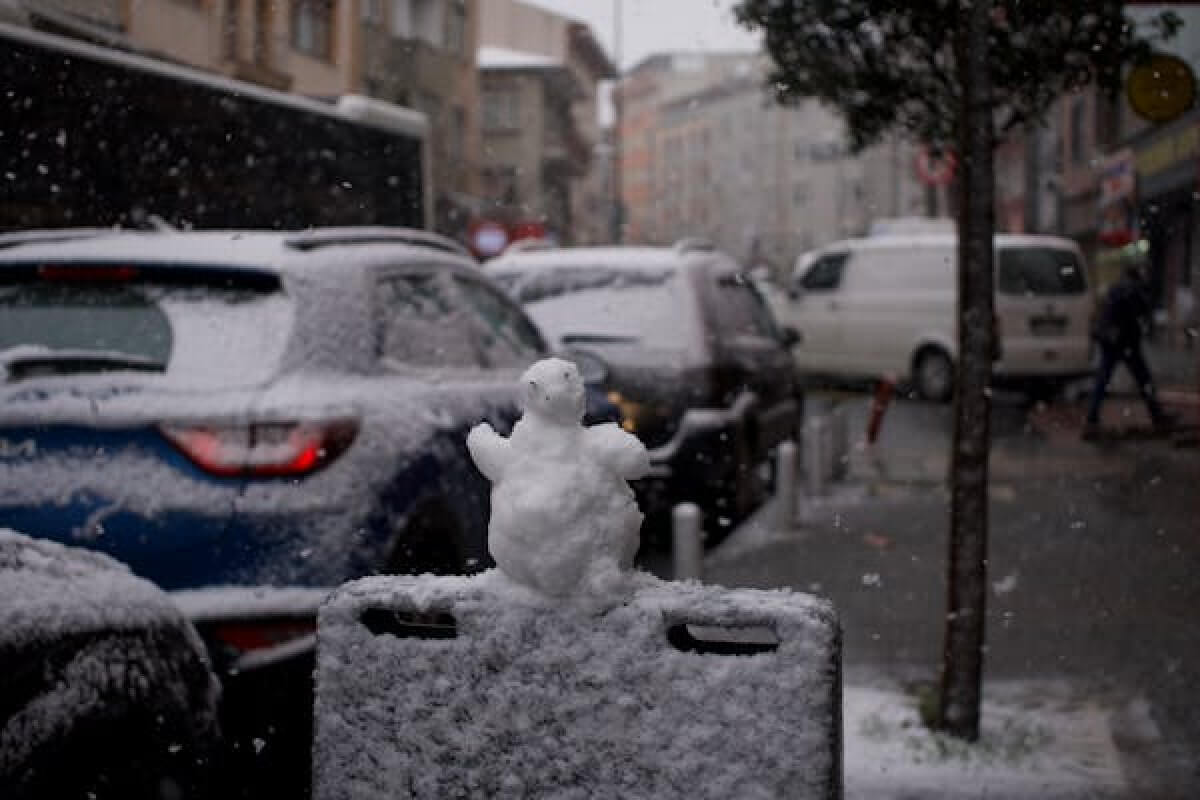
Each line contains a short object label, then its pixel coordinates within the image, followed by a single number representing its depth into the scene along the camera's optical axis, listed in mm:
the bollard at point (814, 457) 10469
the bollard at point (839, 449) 11859
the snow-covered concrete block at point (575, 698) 2332
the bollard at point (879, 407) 13501
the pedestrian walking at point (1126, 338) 14438
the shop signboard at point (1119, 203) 24031
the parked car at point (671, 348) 8109
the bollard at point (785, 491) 8836
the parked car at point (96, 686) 2436
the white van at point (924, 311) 17938
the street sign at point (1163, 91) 8531
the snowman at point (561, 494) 2402
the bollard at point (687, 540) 6621
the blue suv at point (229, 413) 3682
